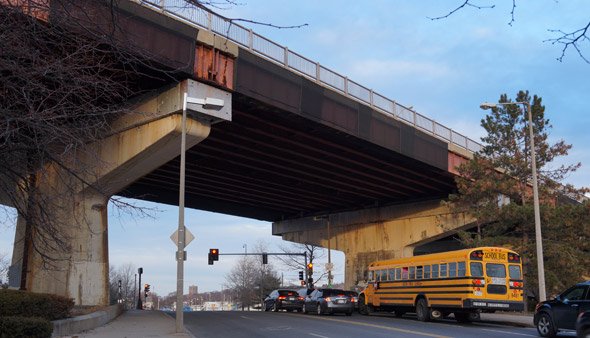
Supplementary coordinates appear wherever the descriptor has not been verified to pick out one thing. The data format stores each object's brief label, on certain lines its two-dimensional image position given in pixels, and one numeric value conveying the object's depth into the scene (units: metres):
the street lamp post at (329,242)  47.55
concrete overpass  22.98
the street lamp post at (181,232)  18.55
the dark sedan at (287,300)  37.94
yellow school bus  22.09
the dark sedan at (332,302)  30.02
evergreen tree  30.27
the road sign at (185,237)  19.89
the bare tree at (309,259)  76.75
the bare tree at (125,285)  102.73
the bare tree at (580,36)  5.05
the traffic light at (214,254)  47.25
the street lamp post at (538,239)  22.72
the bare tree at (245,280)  99.91
